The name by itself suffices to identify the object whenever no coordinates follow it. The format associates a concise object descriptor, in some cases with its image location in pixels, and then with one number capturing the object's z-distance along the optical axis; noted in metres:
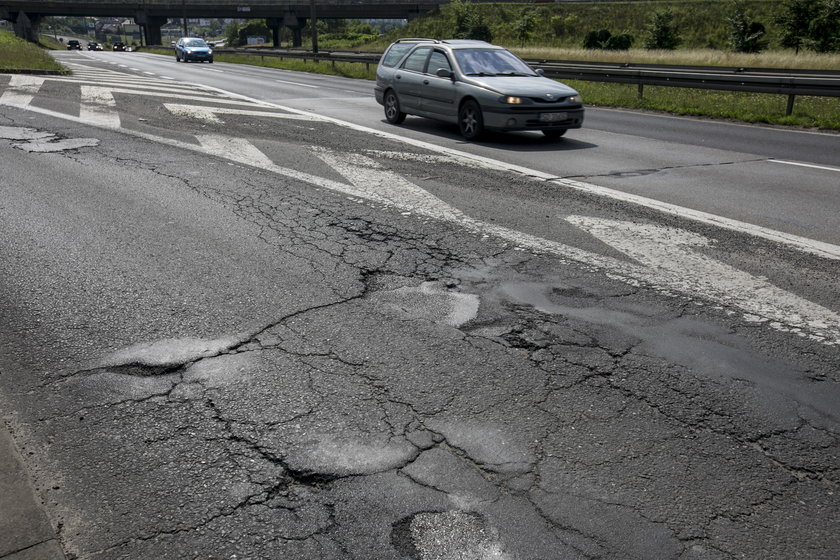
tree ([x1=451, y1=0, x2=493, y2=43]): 60.44
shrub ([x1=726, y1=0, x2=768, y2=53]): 41.66
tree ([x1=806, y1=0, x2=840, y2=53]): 36.64
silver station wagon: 11.34
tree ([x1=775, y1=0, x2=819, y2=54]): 38.72
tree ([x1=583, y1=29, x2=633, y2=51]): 49.66
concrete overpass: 77.69
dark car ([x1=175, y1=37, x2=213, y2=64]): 45.38
